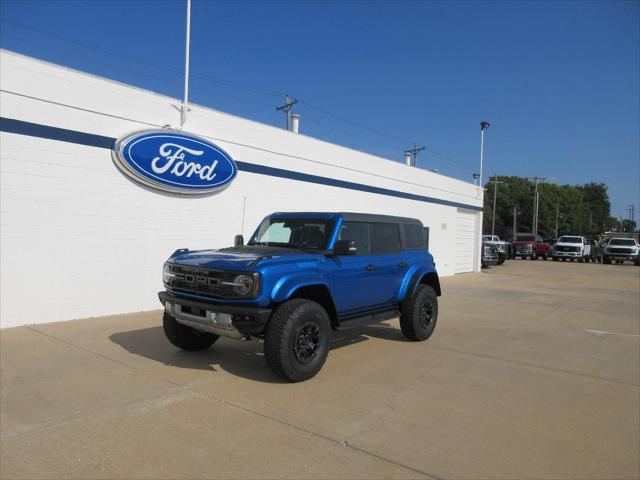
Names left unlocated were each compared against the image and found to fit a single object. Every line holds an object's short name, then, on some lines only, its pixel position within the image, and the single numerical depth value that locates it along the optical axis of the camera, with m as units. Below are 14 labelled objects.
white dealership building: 7.57
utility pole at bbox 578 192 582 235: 89.10
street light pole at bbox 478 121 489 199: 22.93
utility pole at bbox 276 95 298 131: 29.88
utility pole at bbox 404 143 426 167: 45.66
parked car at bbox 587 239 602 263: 35.10
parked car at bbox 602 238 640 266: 31.41
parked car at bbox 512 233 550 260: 35.22
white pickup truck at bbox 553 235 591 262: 33.91
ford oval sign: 8.88
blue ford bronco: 4.89
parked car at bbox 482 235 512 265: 26.38
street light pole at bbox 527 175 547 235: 66.67
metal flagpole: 9.77
